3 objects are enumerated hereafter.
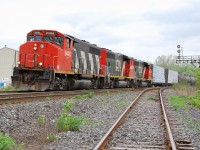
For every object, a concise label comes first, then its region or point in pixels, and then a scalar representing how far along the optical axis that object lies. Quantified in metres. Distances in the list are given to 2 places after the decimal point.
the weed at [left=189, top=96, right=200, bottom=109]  19.42
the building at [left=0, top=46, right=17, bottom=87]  53.19
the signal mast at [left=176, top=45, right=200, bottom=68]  49.77
